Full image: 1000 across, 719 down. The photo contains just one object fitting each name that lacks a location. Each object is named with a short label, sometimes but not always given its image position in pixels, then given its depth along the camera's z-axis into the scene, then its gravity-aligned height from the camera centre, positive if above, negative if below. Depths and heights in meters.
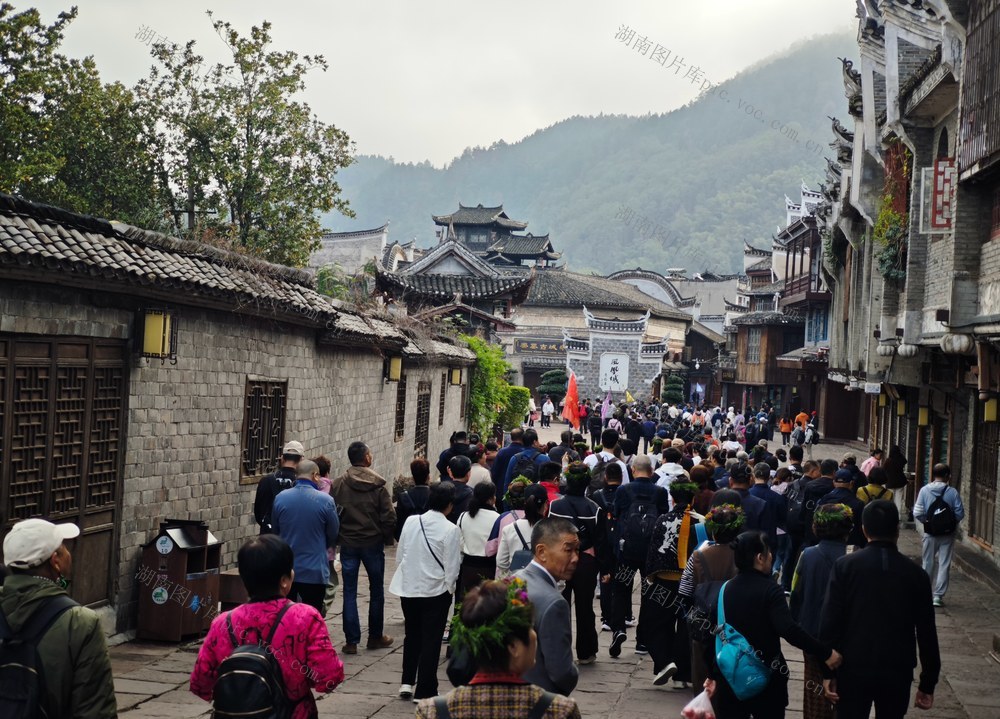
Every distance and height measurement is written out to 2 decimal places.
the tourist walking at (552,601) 4.35 -0.89
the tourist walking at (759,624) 5.38 -1.12
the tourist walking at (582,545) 8.47 -1.24
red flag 32.31 -0.62
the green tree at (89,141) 24.42 +5.05
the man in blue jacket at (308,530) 7.66 -1.11
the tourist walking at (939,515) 11.45 -1.14
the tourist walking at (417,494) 8.57 -0.91
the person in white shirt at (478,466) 11.11 -0.91
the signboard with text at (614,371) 59.16 +0.86
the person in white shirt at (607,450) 11.38 -0.67
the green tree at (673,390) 57.91 +0.03
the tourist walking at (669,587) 8.22 -1.49
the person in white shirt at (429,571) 7.22 -1.28
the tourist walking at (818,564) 6.25 -0.94
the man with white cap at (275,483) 8.70 -0.91
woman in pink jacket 4.14 -1.01
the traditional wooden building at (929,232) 12.77 +2.44
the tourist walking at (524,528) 7.17 -0.96
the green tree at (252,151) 25.73 +5.14
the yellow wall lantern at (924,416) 18.33 -0.20
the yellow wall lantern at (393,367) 17.02 +0.12
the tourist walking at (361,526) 8.57 -1.18
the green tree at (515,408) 31.58 -0.75
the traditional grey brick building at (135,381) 7.31 -0.15
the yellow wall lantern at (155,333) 8.60 +0.23
